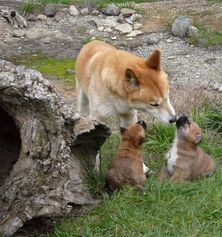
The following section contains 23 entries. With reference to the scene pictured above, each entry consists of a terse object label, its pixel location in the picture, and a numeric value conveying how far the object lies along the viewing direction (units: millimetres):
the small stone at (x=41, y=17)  12539
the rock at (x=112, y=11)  12750
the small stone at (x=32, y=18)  12478
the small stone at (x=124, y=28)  12168
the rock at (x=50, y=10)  12711
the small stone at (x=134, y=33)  11990
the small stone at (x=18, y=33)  11900
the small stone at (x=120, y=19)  12539
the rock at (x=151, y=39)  11609
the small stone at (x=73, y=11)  12938
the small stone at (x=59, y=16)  12656
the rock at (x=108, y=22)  12445
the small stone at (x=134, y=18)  12523
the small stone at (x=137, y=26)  12266
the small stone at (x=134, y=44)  11414
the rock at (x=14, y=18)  12166
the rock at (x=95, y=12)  12953
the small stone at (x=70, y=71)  10077
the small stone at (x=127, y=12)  12656
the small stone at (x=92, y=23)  12484
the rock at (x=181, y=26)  11734
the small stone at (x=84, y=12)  12984
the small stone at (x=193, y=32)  11465
